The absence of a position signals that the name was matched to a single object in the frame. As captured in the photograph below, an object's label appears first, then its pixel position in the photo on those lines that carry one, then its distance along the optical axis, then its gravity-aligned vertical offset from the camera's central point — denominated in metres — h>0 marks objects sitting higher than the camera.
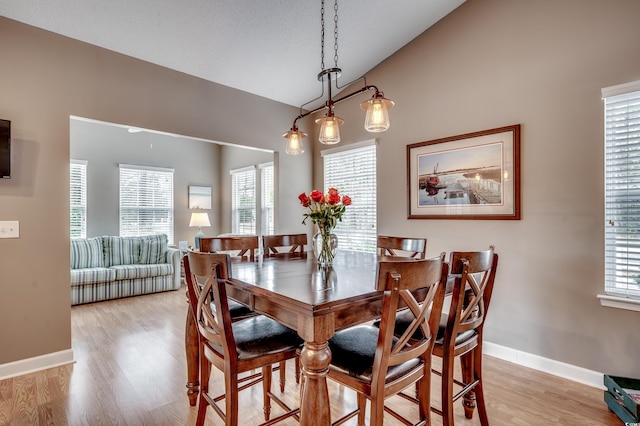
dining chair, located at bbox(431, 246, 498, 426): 1.57 -0.64
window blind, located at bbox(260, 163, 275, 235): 5.87 +0.30
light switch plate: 2.51 -0.11
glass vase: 2.13 -0.22
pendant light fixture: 2.01 +0.61
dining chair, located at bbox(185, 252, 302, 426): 1.44 -0.64
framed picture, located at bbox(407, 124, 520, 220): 2.77 +0.35
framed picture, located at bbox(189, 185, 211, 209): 6.75 +0.37
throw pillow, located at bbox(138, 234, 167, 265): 5.34 -0.60
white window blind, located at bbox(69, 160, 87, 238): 5.40 +0.26
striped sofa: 4.57 -0.80
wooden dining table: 1.28 -0.39
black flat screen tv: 2.45 +0.50
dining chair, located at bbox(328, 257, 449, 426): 1.25 -0.62
